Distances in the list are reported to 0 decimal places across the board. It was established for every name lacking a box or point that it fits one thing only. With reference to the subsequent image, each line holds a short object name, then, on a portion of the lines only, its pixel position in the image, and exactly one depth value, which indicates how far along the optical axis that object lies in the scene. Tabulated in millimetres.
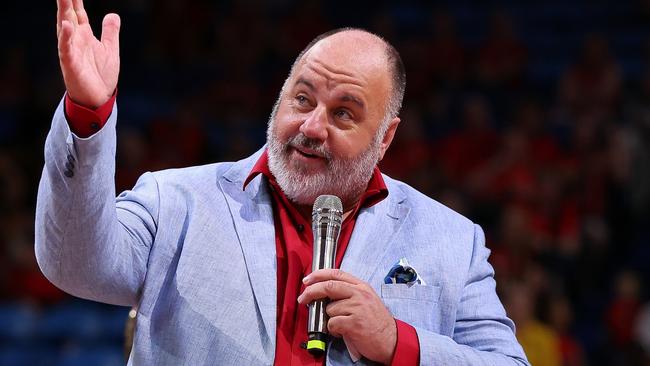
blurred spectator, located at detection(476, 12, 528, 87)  17828
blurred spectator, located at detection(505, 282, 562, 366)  12453
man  4133
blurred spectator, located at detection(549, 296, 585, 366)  13039
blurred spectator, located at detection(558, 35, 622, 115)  16922
